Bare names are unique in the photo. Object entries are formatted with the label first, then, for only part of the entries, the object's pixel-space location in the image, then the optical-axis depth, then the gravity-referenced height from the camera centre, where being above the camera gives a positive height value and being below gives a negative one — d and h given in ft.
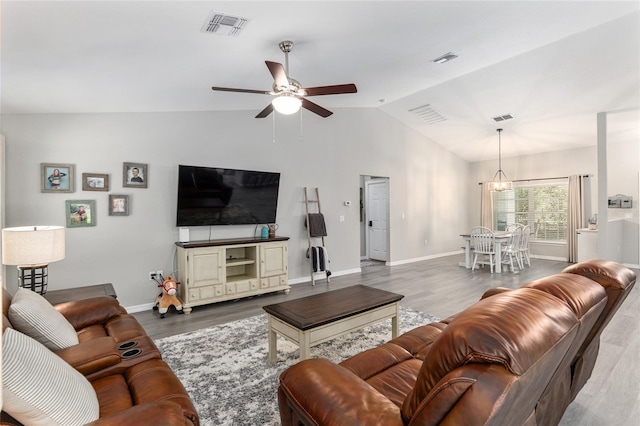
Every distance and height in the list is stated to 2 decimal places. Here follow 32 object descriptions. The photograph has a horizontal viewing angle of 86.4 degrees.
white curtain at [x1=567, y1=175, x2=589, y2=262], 24.40 -0.06
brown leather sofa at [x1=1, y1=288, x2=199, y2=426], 3.84 -2.65
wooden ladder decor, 18.66 -1.21
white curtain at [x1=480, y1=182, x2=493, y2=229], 29.53 +0.33
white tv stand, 14.07 -2.51
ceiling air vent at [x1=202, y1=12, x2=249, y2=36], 8.04 +4.65
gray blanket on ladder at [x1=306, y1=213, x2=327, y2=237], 18.72 -0.67
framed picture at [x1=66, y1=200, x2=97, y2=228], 12.57 +0.05
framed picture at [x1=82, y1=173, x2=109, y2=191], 12.81 +1.24
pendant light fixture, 24.09 +2.76
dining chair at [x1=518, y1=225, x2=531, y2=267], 22.71 -2.18
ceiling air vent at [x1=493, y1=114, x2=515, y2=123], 20.70 +5.83
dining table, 21.01 -2.06
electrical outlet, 14.32 -2.60
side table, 9.75 -2.39
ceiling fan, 9.83 +3.67
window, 26.32 +0.19
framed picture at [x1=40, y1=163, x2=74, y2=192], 12.03 +1.34
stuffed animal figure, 13.17 -3.28
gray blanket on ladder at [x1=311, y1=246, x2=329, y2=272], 18.82 -2.52
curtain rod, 25.66 +2.58
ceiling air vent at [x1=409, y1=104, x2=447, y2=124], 20.85 +6.25
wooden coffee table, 8.31 -2.66
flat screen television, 14.74 +0.81
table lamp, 8.73 -0.82
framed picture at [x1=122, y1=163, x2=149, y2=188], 13.62 +1.59
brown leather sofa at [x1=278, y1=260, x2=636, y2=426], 3.10 -1.64
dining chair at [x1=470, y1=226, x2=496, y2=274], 21.27 -2.02
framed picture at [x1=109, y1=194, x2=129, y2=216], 13.37 +0.36
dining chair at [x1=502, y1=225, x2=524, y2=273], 21.61 -2.26
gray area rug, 7.20 -4.06
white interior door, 25.60 -0.51
